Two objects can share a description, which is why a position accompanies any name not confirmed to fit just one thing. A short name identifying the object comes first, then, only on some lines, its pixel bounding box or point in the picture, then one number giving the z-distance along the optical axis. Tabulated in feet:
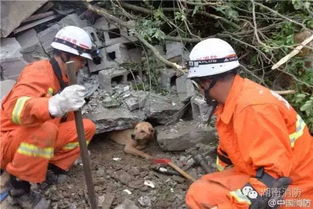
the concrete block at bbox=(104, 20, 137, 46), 18.33
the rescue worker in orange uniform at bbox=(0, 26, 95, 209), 11.95
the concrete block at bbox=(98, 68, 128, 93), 17.21
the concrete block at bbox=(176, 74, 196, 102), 16.56
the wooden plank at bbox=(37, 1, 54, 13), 18.67
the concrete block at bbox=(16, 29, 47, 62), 17.99
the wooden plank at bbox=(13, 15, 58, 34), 18.06
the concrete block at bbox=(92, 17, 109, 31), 18.76
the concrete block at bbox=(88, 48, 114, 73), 18.15
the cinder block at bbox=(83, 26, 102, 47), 18.54
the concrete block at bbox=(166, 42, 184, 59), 17.38
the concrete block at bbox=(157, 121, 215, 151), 15.15
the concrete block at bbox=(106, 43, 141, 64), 18.21
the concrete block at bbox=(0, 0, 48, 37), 17.61
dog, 15.26
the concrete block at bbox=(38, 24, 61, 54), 18.26
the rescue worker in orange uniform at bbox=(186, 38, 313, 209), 8.79
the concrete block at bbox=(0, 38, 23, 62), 17.04
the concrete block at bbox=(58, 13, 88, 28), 18.62
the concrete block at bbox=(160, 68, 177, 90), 17.26
